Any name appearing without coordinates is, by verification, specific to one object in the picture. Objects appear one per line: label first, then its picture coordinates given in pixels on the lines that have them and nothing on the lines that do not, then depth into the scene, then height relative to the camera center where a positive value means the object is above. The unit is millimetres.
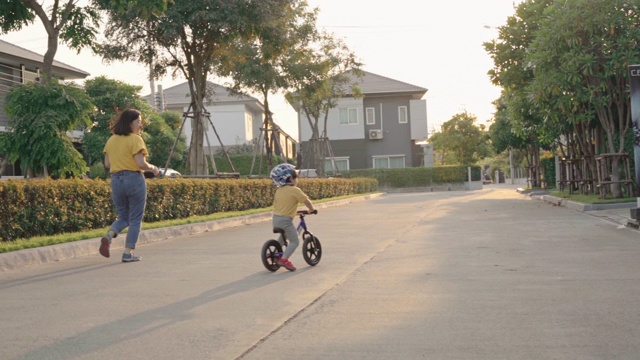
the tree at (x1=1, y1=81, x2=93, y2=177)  17719 +1305
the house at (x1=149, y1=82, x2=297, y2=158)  64625 +4450
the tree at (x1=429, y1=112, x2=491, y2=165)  77375 +2519
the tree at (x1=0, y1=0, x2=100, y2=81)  16500 +3390
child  9477 -406
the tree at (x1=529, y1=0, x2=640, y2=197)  21047 +2877
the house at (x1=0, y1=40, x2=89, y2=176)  33859 +5155
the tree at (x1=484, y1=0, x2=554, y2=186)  26234 +3394
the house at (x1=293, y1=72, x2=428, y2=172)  67188 +3304
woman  9992 +89
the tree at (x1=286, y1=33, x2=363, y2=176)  39438 +4864
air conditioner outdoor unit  66625 +2744
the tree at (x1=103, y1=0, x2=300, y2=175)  23422 +4358
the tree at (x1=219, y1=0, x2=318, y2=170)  26886 +4547
